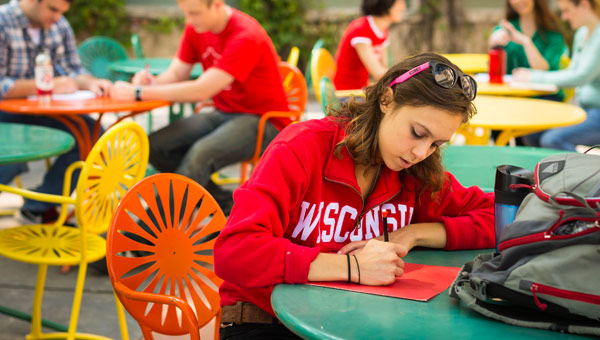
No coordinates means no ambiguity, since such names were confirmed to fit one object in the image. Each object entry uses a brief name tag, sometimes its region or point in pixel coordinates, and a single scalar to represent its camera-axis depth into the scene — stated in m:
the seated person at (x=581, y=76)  4.14
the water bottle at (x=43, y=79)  3.68
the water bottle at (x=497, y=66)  4.48
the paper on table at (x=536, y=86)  4.23
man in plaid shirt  3.87
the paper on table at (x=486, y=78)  4.60
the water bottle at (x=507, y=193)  1.39
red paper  1.33
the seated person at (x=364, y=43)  4.68
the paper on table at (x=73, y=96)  3.78
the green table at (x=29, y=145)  2.63
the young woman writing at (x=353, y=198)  1.38
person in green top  4.75
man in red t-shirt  3.55
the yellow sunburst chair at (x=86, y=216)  2.30
